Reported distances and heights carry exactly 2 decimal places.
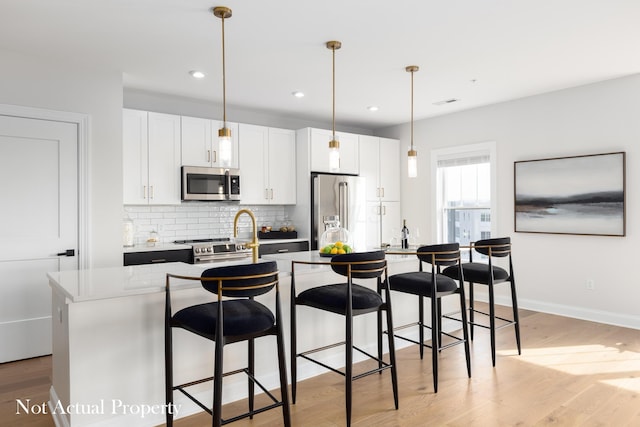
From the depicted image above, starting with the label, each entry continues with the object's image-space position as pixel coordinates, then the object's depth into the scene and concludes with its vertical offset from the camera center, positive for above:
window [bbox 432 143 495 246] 5.79 +0.29
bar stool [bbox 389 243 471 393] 3.01 -0.50
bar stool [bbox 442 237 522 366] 3.47 -0.49
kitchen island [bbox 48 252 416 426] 2.31 -0.76
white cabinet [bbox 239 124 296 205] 5.46 +0.63
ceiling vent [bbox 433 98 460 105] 5.33 +1.37
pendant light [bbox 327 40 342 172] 3.46 +0.51
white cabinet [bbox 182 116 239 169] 5.01 +0.85
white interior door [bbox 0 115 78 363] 3.70 -0.05
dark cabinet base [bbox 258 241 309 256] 5.28 -0.40
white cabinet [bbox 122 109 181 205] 4.62 +0.62
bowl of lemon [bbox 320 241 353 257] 3.22 -0.26
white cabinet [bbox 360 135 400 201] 6.38 +0.70
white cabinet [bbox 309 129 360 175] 5.79 +0.86
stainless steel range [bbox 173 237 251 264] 4.72 -0.40
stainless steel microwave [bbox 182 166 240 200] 4.95 +0.37
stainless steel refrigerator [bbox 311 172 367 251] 5.70 +0.15
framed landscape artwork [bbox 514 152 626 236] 4.60 +0.20
